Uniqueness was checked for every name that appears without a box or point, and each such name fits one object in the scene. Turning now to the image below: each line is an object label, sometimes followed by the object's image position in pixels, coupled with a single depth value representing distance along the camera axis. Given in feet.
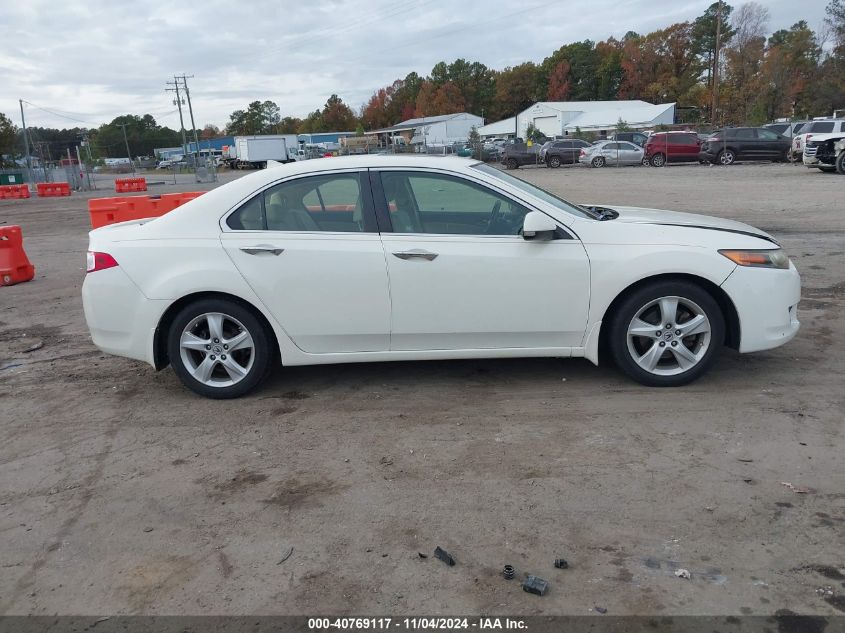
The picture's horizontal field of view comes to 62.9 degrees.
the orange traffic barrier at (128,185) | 115.75
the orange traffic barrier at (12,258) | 31.60
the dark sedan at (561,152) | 124.98
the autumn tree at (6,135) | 201.05
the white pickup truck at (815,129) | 90.27
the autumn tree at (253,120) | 442.91
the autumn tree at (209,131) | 573.12
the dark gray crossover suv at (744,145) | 101.91
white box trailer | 219.82
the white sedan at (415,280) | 14.99
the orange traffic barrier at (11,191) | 117.08
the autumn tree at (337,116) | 463.42
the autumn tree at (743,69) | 217.77
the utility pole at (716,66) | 162.40
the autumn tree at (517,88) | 392.47
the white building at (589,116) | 231.50
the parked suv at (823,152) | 73.51
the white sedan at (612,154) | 116.88
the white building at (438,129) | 264.31
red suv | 109.40
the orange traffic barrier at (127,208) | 39.52
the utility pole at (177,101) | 245.45
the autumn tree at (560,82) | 372.99
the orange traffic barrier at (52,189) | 118.93
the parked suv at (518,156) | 128.88
